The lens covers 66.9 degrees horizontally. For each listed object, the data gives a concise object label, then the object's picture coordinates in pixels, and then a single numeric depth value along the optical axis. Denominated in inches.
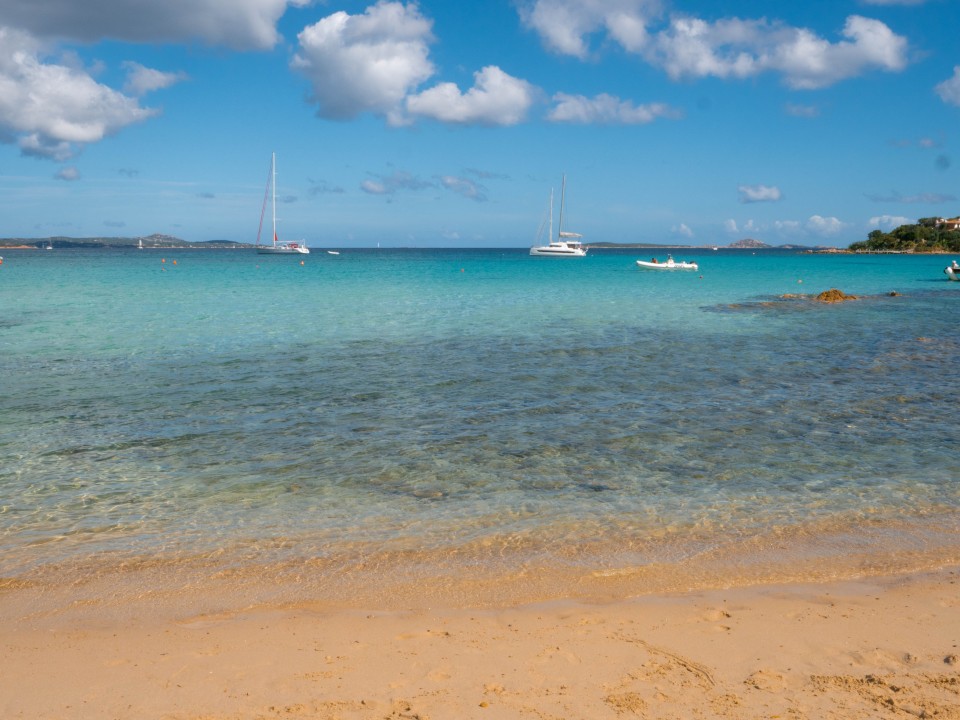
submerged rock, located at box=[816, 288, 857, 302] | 1768.0
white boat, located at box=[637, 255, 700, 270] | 3363.7
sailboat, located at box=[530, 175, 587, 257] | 5137.8
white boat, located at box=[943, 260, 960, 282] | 2775.6
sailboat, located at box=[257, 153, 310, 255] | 5821.9
